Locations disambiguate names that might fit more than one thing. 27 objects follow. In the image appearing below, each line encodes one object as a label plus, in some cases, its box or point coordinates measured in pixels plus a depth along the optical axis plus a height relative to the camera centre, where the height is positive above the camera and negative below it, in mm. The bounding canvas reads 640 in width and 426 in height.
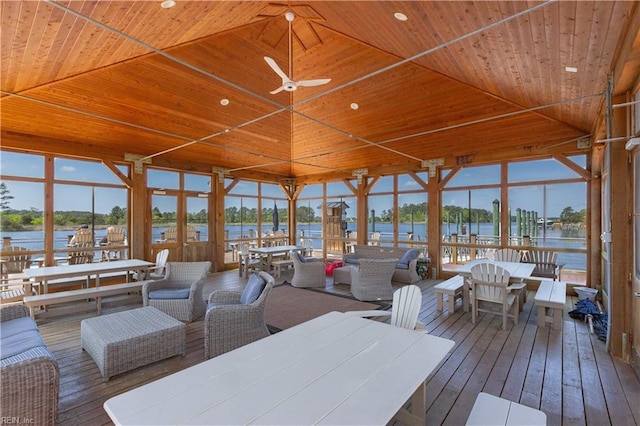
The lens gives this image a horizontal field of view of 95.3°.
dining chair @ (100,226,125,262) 7142 -654
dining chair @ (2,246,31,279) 5707 -862
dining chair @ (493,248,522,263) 6502 -940
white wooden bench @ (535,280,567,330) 4145 -1293
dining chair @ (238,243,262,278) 8219 -1370
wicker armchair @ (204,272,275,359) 3266 -1258
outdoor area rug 4711 -1699
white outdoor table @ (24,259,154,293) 4762 -953
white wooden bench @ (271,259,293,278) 8042 -1443
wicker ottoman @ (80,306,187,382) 2932 -1312
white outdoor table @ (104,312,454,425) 1217 -837
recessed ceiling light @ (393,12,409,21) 3309 +2288
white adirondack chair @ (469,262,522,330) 4332 -1159
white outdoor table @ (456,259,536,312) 4723 -990
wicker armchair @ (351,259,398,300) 5770 -1287
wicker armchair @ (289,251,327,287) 6891 -1384
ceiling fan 3732 +1877
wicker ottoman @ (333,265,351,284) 7152 -1497
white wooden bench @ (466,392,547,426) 1642 -1179
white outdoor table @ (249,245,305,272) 8273 -1032
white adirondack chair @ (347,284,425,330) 2518 -856
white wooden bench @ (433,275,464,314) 4941 -1335
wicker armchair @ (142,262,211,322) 4438 -1181
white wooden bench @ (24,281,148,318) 4258 -1237
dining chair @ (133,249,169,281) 6223 -1248
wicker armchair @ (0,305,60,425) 1979 -1211
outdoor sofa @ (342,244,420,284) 7371 -1186
